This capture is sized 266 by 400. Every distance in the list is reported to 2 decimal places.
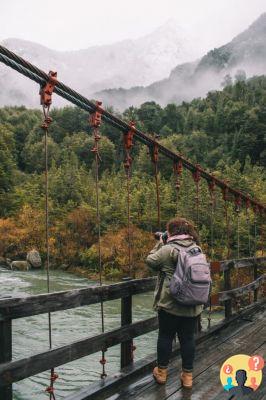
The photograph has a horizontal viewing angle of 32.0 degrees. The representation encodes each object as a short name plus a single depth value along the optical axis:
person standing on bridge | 3.01
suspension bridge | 2.45
